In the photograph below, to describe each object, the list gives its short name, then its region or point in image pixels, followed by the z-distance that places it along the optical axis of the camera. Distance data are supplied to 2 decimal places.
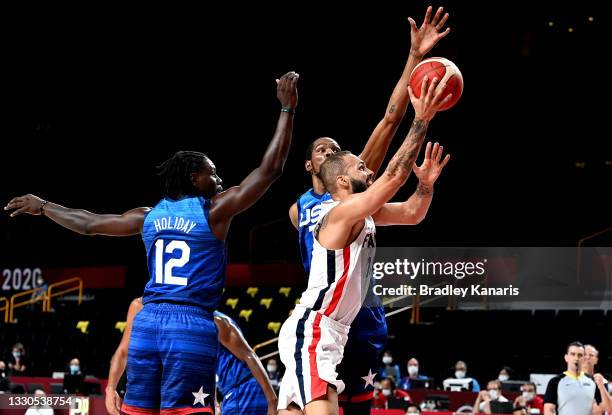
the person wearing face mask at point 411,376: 15.05
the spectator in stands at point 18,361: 17.14
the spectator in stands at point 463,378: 14.72
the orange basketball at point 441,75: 4.86
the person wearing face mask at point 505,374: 14.68
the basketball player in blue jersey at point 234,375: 5.36
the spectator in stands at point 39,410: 12.17
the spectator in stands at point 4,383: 14.28
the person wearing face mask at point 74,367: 16.48
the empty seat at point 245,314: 18.50
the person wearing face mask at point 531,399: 12.91
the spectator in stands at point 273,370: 15.81
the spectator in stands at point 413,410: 11.69
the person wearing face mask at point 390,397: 12.96
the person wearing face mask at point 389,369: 15.58
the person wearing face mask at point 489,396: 12.69
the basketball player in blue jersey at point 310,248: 5.25
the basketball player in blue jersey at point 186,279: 4.69
